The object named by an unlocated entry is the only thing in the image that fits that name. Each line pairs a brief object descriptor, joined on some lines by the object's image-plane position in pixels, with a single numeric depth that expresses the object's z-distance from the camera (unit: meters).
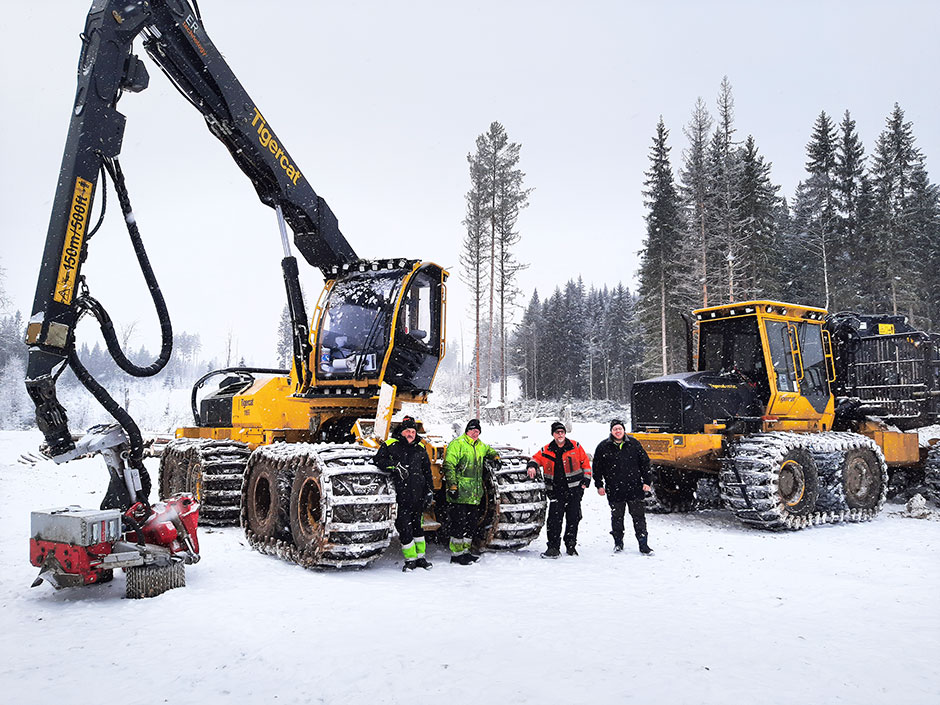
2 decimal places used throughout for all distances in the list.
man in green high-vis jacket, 7.41
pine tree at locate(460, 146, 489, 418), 31.77
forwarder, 9.98
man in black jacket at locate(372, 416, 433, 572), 7.03
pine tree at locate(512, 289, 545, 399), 62.69
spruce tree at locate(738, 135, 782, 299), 28.92
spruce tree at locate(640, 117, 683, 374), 30.08
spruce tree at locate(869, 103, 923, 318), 31.67
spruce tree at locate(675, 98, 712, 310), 27.02
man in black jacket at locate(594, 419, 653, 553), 8.38
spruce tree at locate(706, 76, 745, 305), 26.94
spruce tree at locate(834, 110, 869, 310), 32.81
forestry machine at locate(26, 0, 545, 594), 6.13
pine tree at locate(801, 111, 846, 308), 33.84
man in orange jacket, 7.92
